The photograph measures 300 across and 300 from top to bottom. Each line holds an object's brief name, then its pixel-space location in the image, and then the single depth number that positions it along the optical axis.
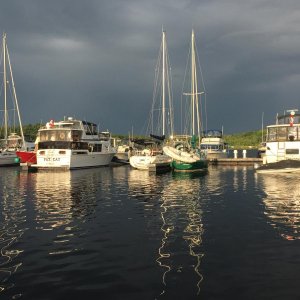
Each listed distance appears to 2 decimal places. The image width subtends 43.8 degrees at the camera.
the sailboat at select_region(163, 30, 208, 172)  50.53
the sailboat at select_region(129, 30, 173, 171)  51.97
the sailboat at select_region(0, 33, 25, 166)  67.81
